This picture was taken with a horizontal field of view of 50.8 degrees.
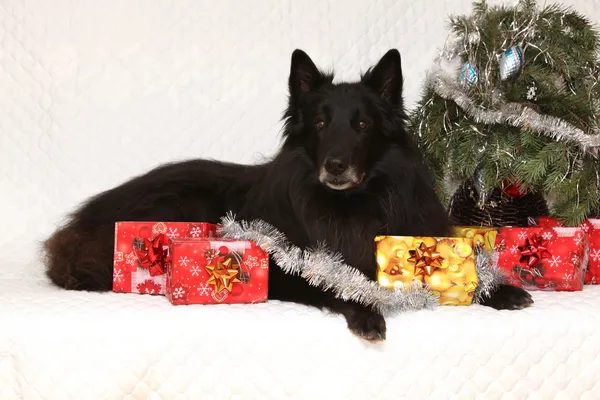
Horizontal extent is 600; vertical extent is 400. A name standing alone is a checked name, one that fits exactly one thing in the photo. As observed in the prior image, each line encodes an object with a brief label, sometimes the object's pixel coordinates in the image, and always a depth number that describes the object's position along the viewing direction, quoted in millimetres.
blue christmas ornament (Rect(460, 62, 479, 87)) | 2359
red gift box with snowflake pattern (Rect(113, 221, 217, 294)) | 2051
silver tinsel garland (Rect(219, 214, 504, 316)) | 1785
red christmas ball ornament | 2418
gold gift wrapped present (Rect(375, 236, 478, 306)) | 1876
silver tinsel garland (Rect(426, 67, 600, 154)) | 2189
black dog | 1964
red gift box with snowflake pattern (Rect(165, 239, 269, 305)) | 1855
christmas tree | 2229
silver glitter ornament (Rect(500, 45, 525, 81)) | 2309
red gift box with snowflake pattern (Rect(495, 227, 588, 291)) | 2143
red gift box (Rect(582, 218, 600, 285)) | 2355
